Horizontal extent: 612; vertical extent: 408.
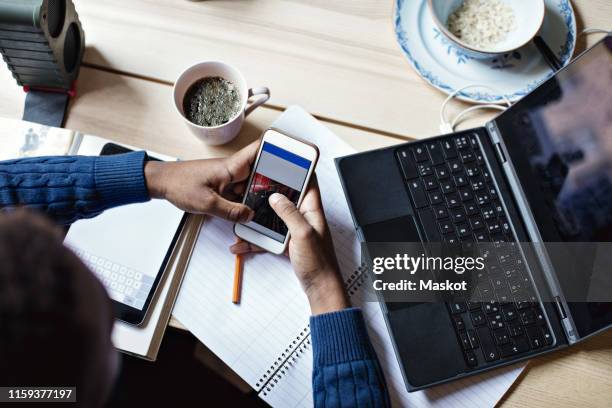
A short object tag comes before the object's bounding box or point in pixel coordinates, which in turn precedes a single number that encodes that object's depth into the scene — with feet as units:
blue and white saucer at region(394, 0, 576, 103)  2.51
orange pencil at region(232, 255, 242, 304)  2.26
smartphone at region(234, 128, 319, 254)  2.29
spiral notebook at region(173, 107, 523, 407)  2.19
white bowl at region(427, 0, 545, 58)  2.35
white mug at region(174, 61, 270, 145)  2.25
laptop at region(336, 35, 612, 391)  2.06
